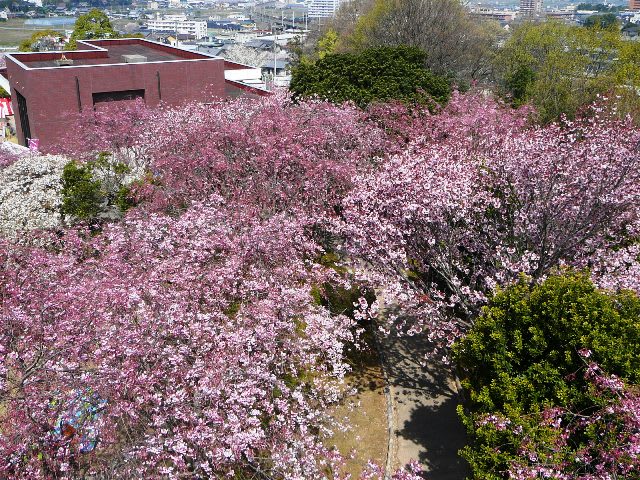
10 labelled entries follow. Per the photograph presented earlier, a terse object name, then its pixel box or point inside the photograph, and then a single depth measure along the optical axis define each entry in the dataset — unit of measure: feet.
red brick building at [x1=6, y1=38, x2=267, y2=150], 97.71
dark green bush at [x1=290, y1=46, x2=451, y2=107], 88.69
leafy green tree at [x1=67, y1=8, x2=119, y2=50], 193.26
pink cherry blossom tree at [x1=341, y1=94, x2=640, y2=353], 40.47
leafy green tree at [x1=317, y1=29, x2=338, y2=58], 212.23
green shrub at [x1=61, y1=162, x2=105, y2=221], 60.39
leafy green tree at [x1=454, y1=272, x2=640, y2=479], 27.32
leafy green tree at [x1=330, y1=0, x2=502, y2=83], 150.92
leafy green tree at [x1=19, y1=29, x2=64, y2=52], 195.62
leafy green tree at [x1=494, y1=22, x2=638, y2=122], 102.99
